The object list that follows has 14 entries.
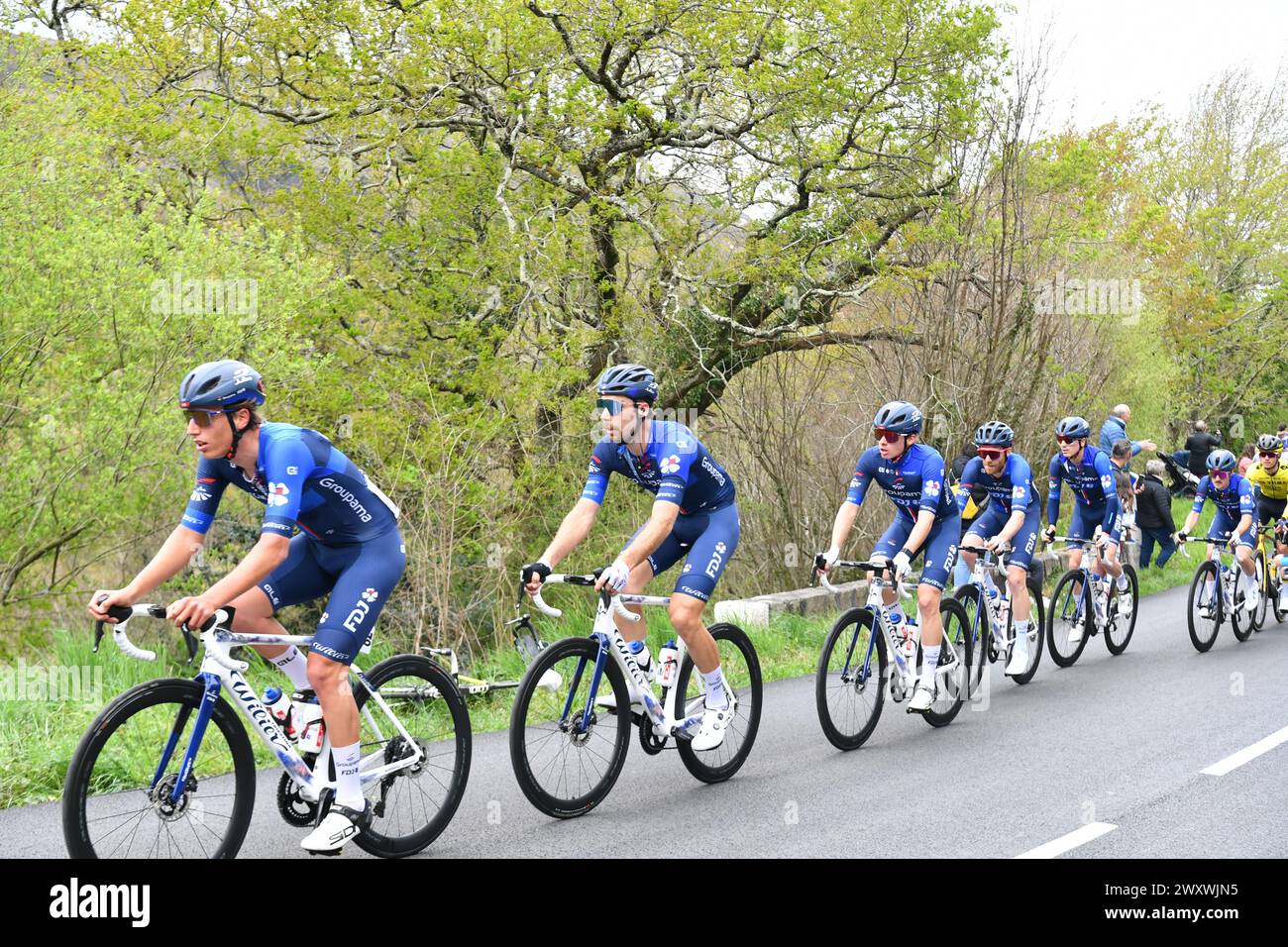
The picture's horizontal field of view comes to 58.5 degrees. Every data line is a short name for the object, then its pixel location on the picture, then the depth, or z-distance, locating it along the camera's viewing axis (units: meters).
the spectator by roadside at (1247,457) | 17.00
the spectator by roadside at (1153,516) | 17.22
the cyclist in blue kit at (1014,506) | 9.49
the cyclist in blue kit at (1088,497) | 10.68
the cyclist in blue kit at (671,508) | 6.17
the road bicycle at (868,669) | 7.33
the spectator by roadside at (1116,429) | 15.48
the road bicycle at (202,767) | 4.32
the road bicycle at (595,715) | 5.63
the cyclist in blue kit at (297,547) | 4.62
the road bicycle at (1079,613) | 10.56
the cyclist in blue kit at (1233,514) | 11.91
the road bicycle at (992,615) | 9.09
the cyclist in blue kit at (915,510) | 7.86
